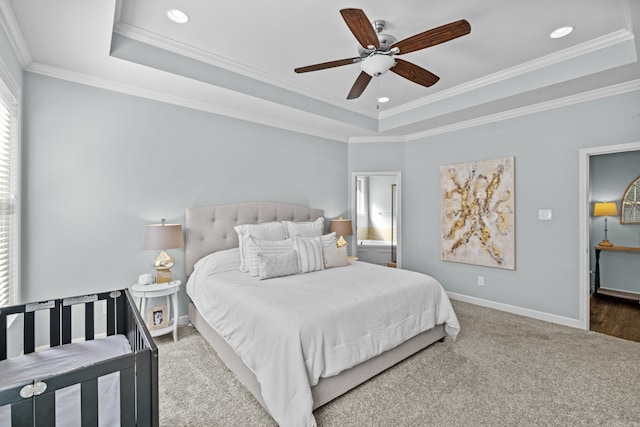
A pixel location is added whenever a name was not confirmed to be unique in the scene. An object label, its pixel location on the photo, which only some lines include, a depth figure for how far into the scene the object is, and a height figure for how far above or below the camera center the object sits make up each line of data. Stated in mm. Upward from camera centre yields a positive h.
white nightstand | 2775 -795
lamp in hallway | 4371 +46
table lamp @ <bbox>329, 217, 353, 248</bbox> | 4359 -204
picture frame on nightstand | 2887 -1011
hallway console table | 4242 -1129
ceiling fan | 1838 +1147
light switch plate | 3510 -16
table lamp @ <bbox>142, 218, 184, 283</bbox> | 2844 -281
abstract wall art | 3803 +1
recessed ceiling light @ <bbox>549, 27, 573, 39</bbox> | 2455 +1493
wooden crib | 910 -643
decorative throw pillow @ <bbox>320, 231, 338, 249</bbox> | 3406 -309
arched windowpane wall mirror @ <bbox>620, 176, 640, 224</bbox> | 4301 +131
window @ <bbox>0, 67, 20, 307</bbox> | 2139 +120
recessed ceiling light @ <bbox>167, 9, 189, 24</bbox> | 2232 +1489
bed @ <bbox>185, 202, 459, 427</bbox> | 1806 -787
